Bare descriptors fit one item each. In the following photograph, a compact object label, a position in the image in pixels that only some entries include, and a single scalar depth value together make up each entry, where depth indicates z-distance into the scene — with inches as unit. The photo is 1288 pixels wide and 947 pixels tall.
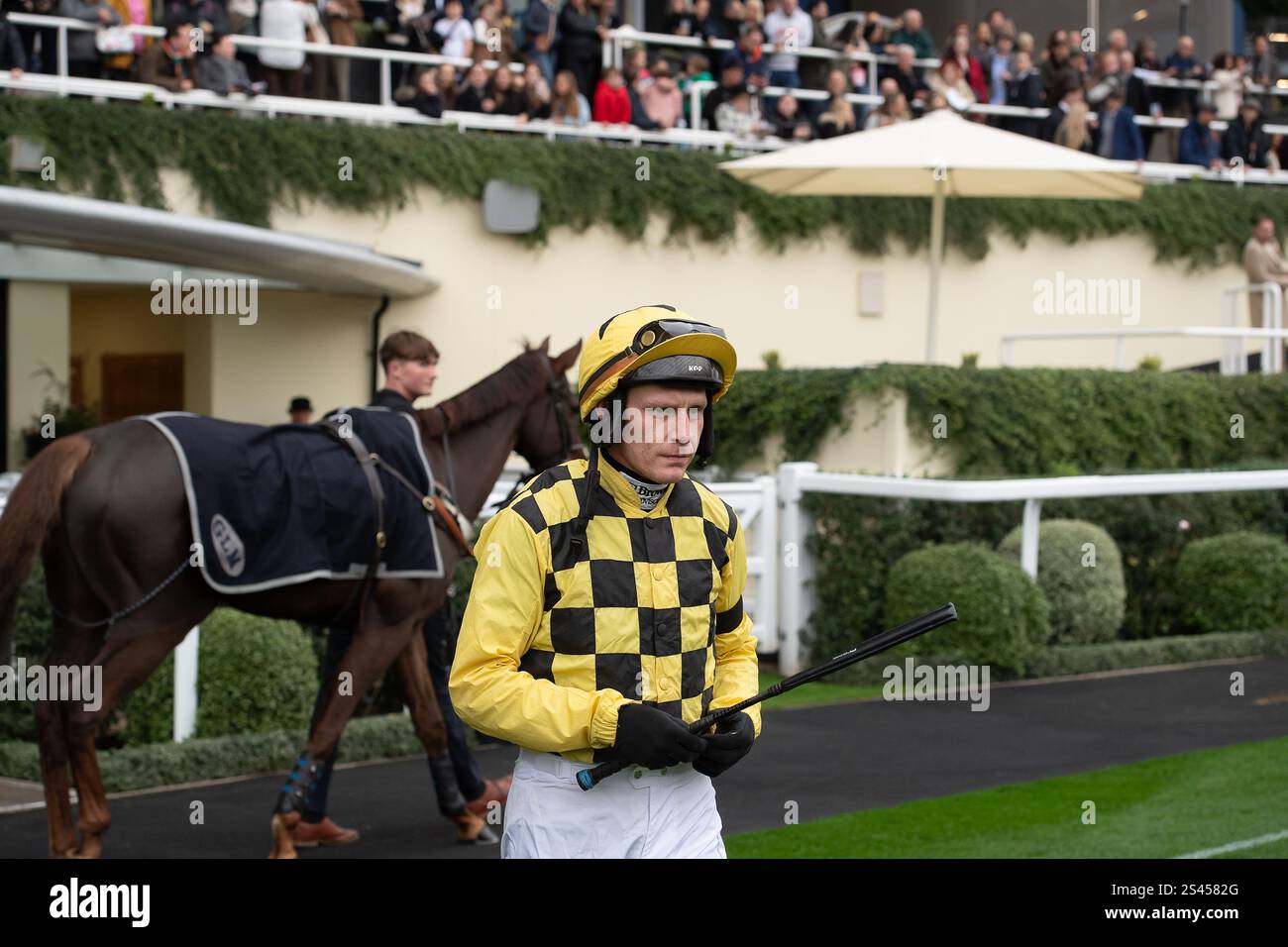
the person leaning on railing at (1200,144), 717.3
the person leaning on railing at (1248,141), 729.6
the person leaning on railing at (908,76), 673.0
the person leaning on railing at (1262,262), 649.6
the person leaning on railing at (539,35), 589.6
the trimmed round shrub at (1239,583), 412.5
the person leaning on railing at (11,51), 469.4
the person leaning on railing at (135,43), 501.4
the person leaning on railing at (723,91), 611.2
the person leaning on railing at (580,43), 598.5
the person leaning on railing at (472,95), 559.2
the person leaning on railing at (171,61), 494.6
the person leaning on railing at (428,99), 542.6
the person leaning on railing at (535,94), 568.1
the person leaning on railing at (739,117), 610.2
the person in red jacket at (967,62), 676.7
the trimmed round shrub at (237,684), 286.5
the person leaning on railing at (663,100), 598.2
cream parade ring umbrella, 469.4
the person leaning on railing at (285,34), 528.4
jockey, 116.0
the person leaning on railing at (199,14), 506.6
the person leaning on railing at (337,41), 550.3
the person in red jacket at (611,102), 581.3
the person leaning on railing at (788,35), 645.3
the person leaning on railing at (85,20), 494.6
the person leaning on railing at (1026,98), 689.0
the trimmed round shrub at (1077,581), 389.1
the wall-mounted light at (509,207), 547.2
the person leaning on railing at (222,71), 502.0
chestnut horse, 219.8
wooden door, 578.9
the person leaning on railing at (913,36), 698.2
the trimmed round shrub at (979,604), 359.9
